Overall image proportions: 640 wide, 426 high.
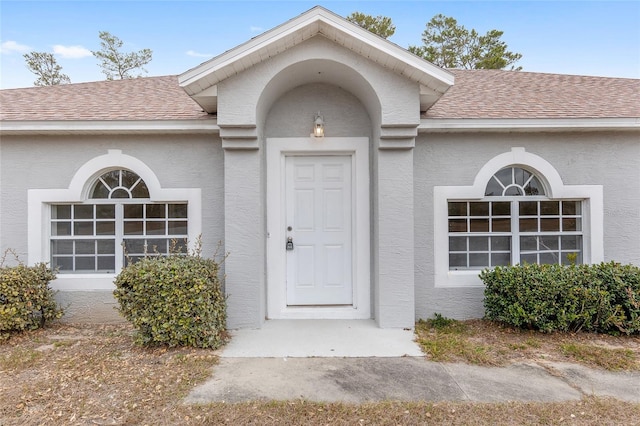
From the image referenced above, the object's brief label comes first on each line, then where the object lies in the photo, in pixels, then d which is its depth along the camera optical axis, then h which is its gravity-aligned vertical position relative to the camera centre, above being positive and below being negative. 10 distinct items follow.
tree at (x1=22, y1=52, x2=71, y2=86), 18.72 +8.76
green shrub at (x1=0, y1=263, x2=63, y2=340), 4.47 -1.17
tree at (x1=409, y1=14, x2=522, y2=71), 15.07 +8.19
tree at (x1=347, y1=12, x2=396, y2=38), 15.47 +9.25
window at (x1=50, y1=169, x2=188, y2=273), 5.36 -0.15
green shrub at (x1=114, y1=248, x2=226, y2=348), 4.00 -1.09
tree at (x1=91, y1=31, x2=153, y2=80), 18.09 +9.00
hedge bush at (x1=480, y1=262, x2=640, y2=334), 4.41 -1.14
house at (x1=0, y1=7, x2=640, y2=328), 5.09 +0.39
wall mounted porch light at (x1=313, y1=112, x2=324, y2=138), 4.95 +1.37
